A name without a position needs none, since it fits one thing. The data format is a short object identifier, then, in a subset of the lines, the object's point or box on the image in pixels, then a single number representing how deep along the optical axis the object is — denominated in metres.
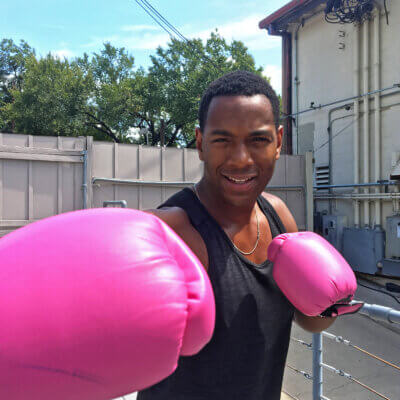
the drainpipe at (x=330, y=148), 8.23
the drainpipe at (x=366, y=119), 7.28
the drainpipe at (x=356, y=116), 7.46
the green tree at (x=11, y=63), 18.45
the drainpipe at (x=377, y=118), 7.03
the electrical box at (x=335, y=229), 7.68
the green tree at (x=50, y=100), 13.39
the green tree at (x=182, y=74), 14.06
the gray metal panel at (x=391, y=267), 6.56
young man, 0.95
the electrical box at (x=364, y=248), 6.95
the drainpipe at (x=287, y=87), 9.39
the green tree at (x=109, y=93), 14.28
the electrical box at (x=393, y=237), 6.59
